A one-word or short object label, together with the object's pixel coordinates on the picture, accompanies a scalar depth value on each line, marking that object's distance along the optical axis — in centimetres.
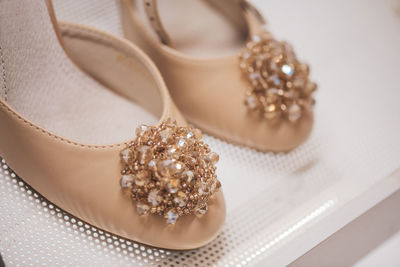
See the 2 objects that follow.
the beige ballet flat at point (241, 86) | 55
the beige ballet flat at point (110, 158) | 50
